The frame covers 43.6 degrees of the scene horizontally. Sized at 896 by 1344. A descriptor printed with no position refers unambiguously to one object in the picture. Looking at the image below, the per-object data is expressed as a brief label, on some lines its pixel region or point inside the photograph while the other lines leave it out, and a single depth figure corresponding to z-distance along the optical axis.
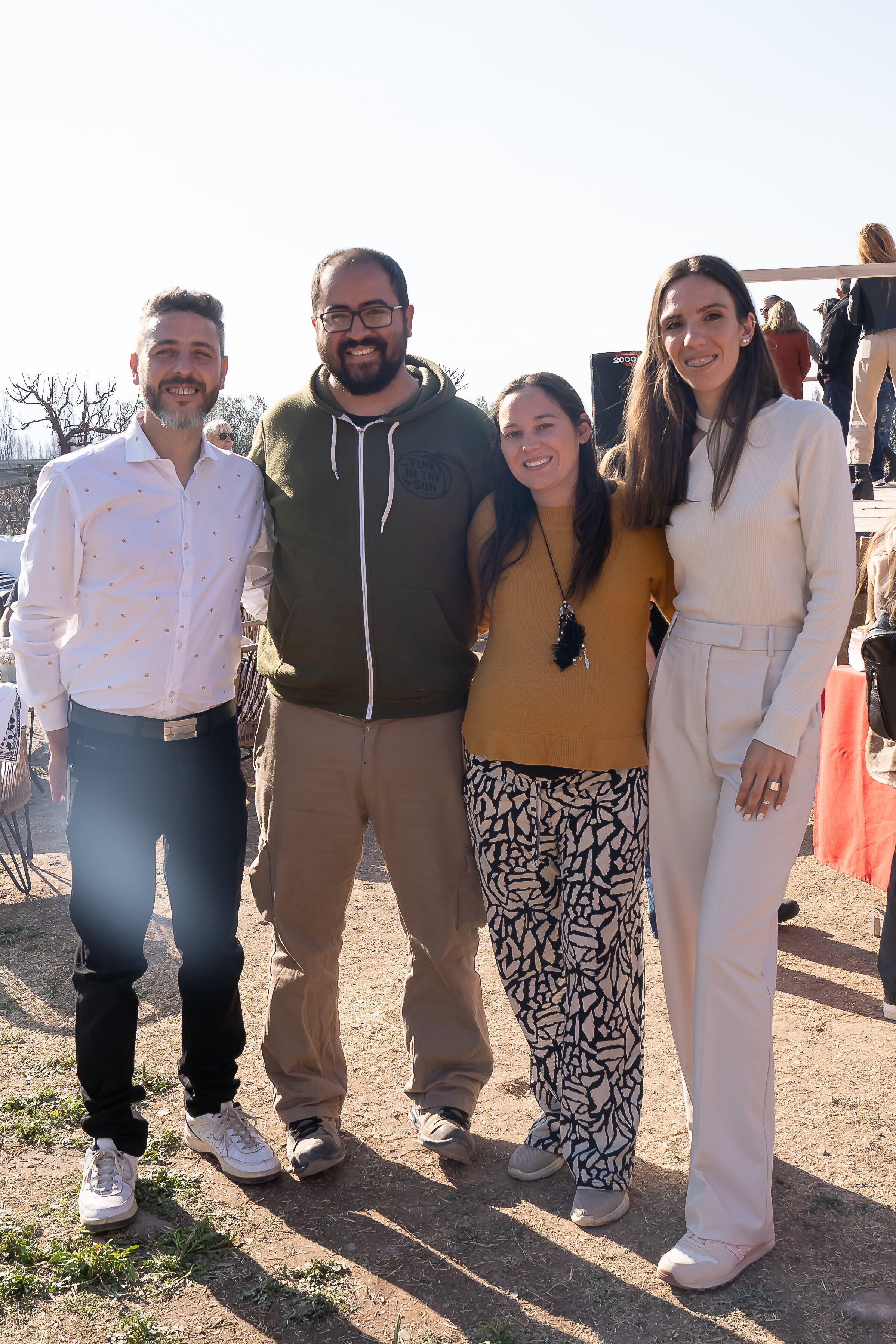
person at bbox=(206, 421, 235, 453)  7.13
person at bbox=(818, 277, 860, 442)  8.03
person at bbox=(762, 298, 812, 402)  6.96
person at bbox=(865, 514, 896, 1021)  3.25
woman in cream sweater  2.31
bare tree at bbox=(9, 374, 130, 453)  22.34
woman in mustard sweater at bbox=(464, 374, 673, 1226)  2.57
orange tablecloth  4.58
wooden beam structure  6.63
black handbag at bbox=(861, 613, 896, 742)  3.15
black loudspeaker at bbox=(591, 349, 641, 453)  6.45
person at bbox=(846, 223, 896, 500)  6.94
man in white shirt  2.66
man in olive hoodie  2.77
